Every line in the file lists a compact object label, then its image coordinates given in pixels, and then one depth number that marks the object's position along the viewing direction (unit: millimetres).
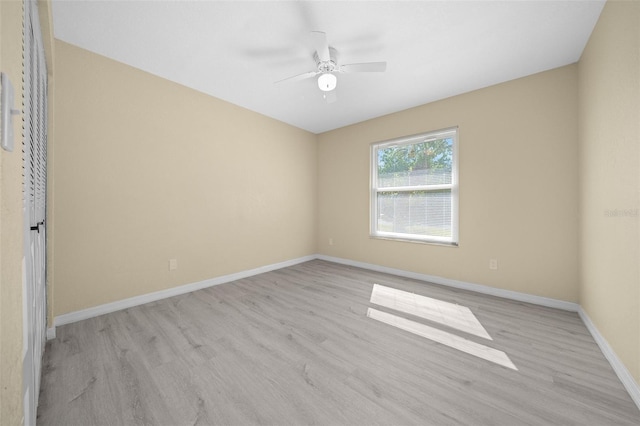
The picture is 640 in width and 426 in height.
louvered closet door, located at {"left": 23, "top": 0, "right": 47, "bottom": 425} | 939
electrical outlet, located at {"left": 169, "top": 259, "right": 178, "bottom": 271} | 2850
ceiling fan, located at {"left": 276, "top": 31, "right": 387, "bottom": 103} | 2166
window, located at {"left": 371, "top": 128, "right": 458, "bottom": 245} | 3305
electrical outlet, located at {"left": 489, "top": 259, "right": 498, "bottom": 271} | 2908
